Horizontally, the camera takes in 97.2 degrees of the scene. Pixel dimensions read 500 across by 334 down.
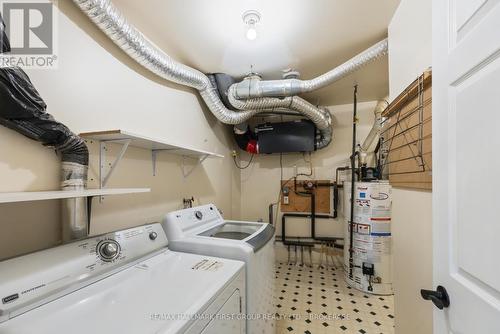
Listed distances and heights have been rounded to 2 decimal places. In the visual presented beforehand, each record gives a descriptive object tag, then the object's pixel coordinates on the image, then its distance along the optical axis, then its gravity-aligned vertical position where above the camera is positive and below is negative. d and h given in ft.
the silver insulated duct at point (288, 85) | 6.47 +2.76
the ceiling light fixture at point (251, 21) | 4.95 +3.45
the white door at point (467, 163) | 1.88 +0.07
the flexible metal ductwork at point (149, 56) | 3.96 +2.68
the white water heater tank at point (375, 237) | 8.34 -2.60
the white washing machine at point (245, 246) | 4.31 -1.70
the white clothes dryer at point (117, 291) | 2.44 -1.71
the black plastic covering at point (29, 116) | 2.75 +0.71
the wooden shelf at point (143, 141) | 3.85 +0.59
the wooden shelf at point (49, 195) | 2.18 -0.31
